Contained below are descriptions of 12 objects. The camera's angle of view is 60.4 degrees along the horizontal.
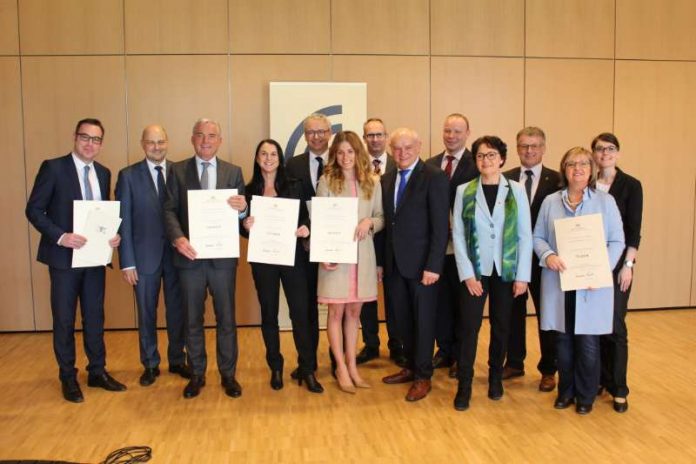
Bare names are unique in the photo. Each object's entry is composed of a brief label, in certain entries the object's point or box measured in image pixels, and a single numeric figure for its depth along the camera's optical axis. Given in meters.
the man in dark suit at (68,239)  3.73
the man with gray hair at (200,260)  3.68
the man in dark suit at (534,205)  3.85
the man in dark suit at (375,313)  4.31
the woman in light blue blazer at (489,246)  3.46
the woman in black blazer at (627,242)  3.55
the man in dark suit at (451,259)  3.91
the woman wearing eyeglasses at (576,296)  3.41
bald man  3.93
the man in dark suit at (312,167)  3.97
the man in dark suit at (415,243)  3.59
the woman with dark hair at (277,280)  3.70
